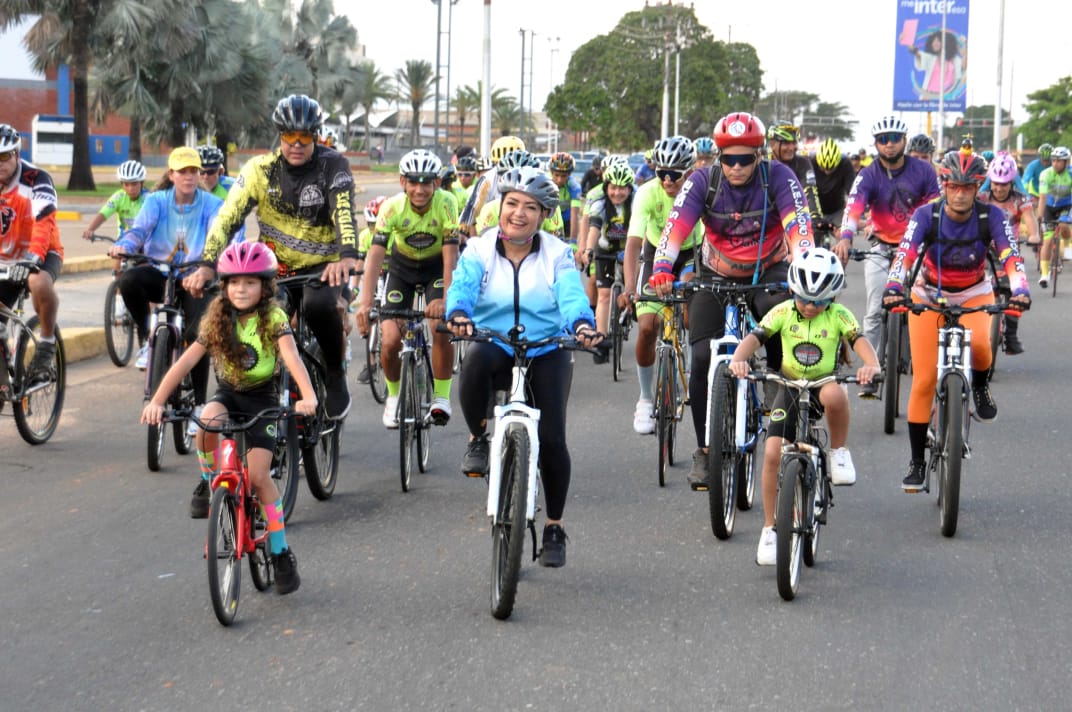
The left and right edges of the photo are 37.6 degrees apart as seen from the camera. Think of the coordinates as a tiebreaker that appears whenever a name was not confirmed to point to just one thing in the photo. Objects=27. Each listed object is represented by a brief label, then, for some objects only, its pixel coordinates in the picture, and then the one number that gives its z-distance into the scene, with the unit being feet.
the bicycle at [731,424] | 24.84
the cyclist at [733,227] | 26.89
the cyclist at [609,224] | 45.14
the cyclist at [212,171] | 46.83
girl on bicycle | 21.63
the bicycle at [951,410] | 25.22
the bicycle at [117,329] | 46.19
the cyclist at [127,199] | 48.01
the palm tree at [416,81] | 398.01
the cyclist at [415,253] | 31.27
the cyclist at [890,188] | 38.73
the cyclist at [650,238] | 33.47
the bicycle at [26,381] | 32.96
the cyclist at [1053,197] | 74.86
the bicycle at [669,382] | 30.22
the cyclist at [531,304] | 22.02
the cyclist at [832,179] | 49.57
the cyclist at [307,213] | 28.02
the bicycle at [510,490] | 20.08
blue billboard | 200.75
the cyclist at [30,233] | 33.37
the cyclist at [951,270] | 27.94
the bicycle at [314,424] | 27.07
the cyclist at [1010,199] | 47.52
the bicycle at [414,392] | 29.19
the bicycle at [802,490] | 21.09
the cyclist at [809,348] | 23.25
